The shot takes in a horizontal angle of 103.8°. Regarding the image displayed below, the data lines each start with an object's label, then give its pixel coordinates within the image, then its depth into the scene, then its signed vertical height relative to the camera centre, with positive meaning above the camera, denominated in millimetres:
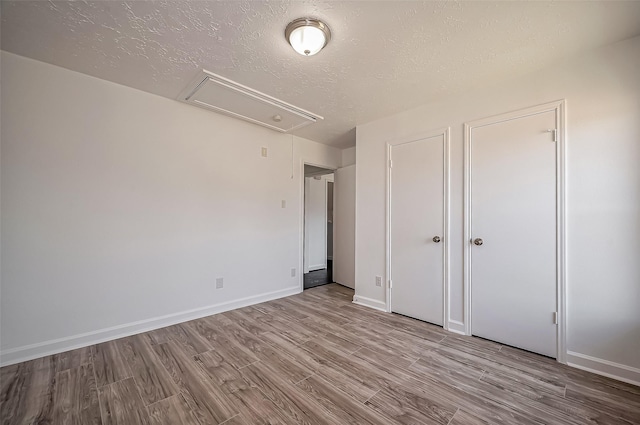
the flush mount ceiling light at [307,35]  1718 +1274
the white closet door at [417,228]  2854 -163
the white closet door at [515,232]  2199 -164
